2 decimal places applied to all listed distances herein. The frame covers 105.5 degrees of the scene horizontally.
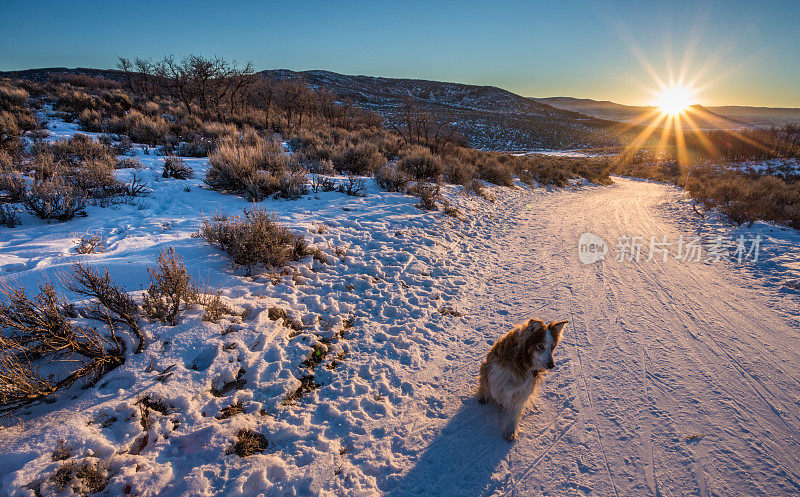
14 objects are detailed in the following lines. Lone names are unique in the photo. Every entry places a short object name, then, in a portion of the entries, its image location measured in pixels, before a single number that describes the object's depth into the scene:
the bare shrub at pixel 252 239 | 4.70
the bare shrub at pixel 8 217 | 4.63
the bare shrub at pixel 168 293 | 3.30
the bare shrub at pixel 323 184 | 8.80
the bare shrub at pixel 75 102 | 15.34
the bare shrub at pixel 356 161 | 11.41
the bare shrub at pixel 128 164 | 7.64
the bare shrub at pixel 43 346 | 2.28
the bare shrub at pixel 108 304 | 2.99
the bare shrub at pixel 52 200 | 4.86
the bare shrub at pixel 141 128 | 11.57
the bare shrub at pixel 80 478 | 2.00
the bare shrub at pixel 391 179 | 10.17
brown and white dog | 2.55
